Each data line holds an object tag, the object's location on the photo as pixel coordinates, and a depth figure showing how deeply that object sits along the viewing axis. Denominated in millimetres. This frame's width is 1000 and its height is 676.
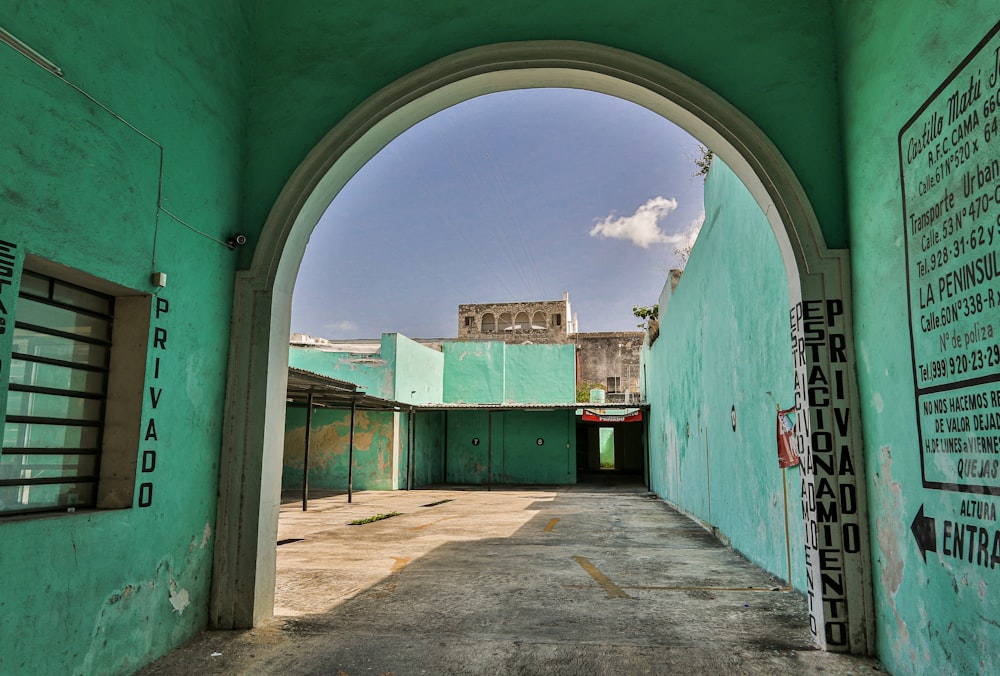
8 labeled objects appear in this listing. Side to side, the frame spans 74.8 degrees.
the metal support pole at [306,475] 13449
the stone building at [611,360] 36812
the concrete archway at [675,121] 3818
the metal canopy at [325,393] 12057
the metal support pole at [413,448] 19734
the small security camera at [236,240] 4477
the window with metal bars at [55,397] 3035
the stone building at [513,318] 39688
